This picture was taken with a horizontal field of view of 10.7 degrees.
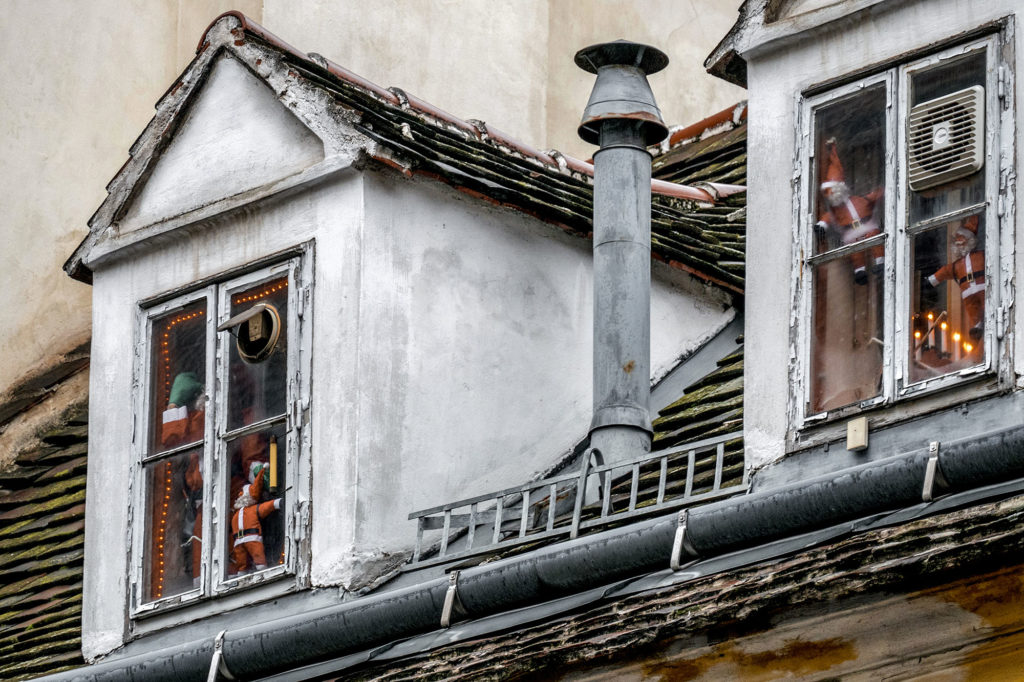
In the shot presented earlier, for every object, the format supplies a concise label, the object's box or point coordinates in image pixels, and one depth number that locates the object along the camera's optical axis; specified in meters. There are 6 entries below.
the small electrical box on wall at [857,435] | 16.64
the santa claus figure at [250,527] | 19.74
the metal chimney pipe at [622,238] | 19.33
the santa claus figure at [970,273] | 16.54
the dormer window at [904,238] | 16.63
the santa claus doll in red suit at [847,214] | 17.22
